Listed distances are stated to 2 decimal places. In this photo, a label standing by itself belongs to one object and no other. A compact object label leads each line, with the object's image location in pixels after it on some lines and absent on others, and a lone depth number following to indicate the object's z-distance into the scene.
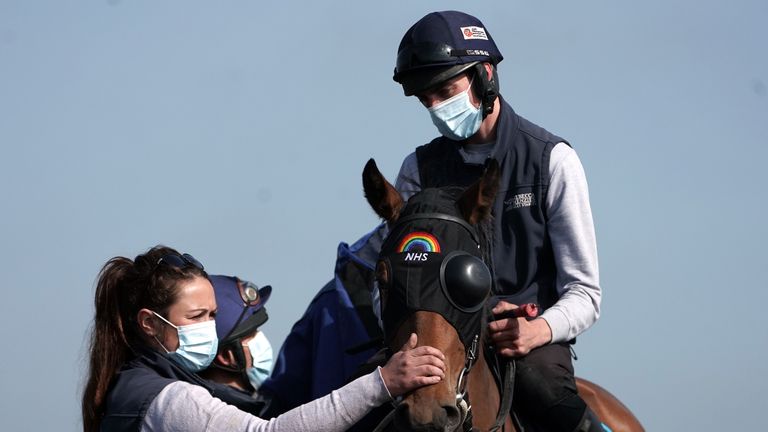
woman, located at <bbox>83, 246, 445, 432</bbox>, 9.87
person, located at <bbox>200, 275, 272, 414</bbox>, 13.97
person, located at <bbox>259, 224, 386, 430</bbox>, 12.73
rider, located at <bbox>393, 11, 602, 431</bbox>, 11.64
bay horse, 9.73
